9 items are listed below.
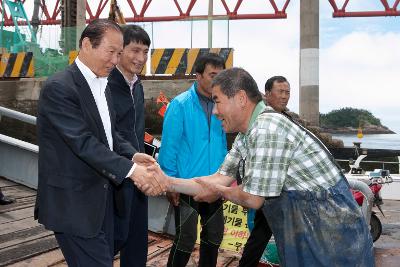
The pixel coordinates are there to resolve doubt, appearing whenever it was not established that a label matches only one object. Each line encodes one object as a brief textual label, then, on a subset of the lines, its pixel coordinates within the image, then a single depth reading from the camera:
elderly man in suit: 2.25
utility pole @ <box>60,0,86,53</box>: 17.80
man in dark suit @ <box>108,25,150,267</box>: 3.16
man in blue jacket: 3.38
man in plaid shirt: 1.96
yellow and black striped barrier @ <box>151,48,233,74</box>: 16.73
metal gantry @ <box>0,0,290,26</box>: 36.09
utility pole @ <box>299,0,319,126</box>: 24.55
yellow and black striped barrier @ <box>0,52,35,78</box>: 17.80
